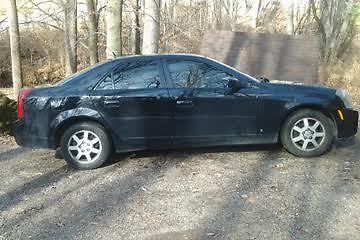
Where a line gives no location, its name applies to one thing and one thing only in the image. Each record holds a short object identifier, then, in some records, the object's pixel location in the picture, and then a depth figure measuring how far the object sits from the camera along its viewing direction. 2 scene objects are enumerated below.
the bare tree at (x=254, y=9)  27.66
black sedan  7.08
